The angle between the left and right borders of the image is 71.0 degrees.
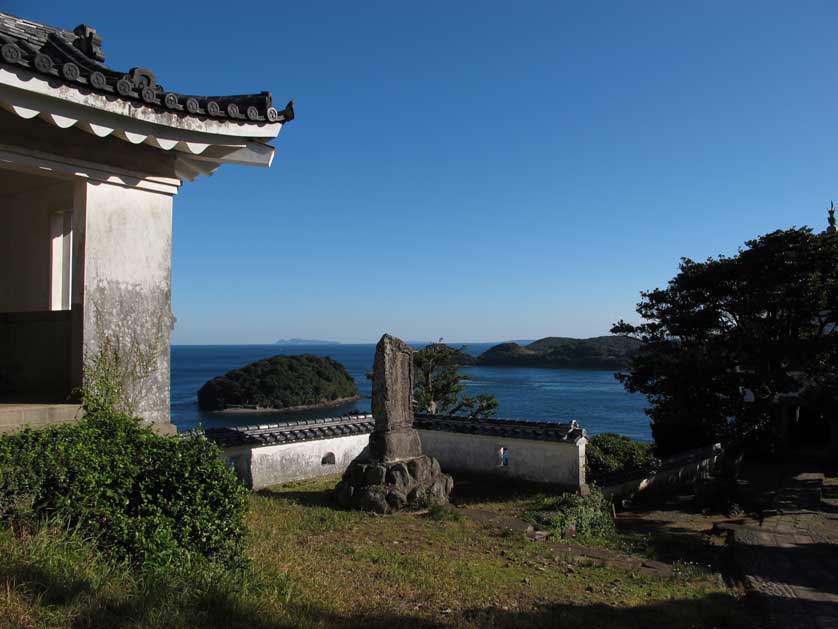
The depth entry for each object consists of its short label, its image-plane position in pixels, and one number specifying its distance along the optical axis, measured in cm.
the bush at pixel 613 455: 1476
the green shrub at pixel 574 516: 1014
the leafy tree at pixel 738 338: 1750
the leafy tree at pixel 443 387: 2589
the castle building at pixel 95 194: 494
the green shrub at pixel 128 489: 404
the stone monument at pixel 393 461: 1071
